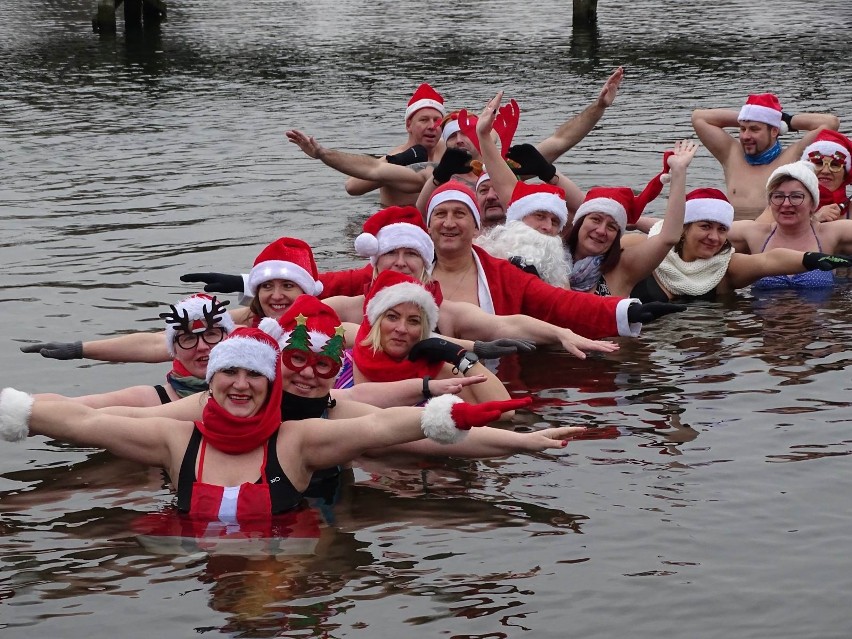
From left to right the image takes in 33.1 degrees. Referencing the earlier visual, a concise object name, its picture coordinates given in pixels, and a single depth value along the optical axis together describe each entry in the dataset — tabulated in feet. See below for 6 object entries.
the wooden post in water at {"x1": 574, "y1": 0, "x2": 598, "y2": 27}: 122.62
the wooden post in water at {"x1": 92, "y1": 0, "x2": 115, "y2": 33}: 121.19
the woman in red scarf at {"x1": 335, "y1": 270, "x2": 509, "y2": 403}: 30.19
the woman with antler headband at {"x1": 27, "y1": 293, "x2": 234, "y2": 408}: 29.12
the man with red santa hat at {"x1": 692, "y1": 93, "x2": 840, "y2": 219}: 49.62
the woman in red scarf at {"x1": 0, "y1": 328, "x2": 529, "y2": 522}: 25.12
